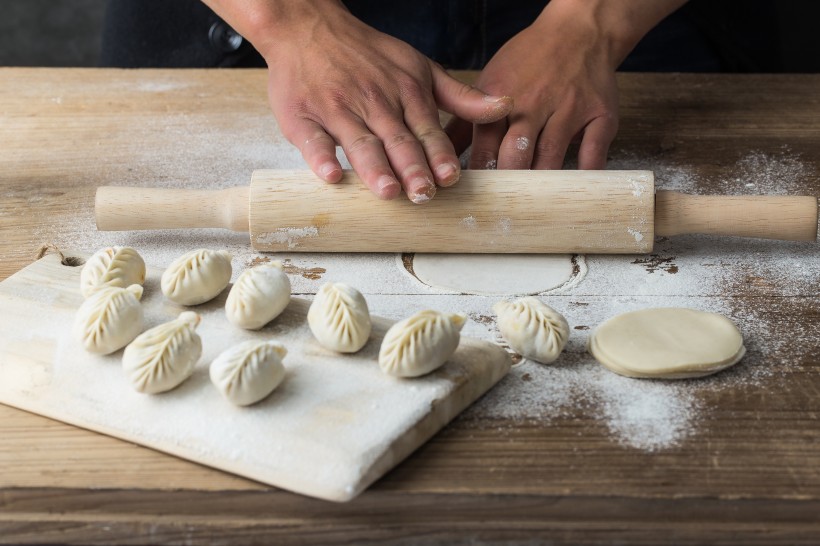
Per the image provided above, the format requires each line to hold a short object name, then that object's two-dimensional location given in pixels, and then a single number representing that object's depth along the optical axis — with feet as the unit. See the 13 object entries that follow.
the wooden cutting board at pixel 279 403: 3.15
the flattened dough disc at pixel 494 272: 4.50
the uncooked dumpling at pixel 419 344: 3.42
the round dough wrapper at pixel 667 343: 3.67
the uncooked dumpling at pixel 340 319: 3.61
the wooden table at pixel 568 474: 3.10
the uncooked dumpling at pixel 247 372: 3.31
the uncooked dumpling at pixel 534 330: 3.74
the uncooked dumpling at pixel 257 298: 3.77
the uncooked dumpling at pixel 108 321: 3.63
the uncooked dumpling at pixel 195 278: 3.95
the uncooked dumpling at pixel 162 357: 3.40
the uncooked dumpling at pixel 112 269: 4.06
